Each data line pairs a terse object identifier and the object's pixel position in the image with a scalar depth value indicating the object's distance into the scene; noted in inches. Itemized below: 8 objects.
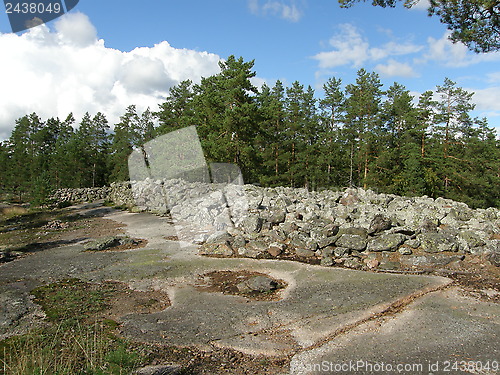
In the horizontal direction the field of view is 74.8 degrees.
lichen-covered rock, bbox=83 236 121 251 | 471.2
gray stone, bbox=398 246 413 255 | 387.9
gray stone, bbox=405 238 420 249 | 400.6
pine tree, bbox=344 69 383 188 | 1199.6
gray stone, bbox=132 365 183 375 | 159.7
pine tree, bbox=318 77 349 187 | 1330.0
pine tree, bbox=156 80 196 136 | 1450.5
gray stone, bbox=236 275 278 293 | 305.4
